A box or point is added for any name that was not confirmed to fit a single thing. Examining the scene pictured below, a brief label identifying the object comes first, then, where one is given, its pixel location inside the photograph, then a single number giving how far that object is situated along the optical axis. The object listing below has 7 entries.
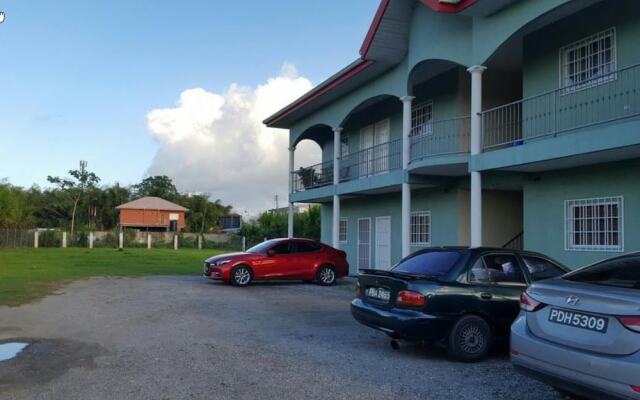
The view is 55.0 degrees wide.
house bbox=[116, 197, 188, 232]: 70.19
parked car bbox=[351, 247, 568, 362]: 7.82
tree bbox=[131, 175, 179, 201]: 88.50
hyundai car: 4.67
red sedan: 18.34
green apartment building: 12.09
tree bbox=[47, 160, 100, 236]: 71.31
